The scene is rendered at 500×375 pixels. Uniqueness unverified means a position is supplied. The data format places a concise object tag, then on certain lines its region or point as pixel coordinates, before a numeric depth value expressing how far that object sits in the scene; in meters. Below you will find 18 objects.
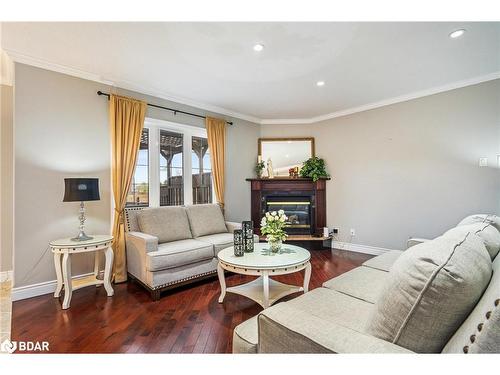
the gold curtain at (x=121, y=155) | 3.02
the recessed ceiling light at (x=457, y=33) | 2.19
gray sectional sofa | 0.78
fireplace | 4.64
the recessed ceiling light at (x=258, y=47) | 2.35
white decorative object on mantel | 4.85
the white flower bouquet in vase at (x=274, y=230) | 2.45
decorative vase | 2.44
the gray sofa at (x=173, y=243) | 2.56
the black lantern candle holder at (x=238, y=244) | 2.35
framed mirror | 4.88
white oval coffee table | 2.05
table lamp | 2.45
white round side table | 2.35
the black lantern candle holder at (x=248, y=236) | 2.48
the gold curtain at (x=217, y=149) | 4.15
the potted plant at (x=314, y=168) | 4.54
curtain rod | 3.03
